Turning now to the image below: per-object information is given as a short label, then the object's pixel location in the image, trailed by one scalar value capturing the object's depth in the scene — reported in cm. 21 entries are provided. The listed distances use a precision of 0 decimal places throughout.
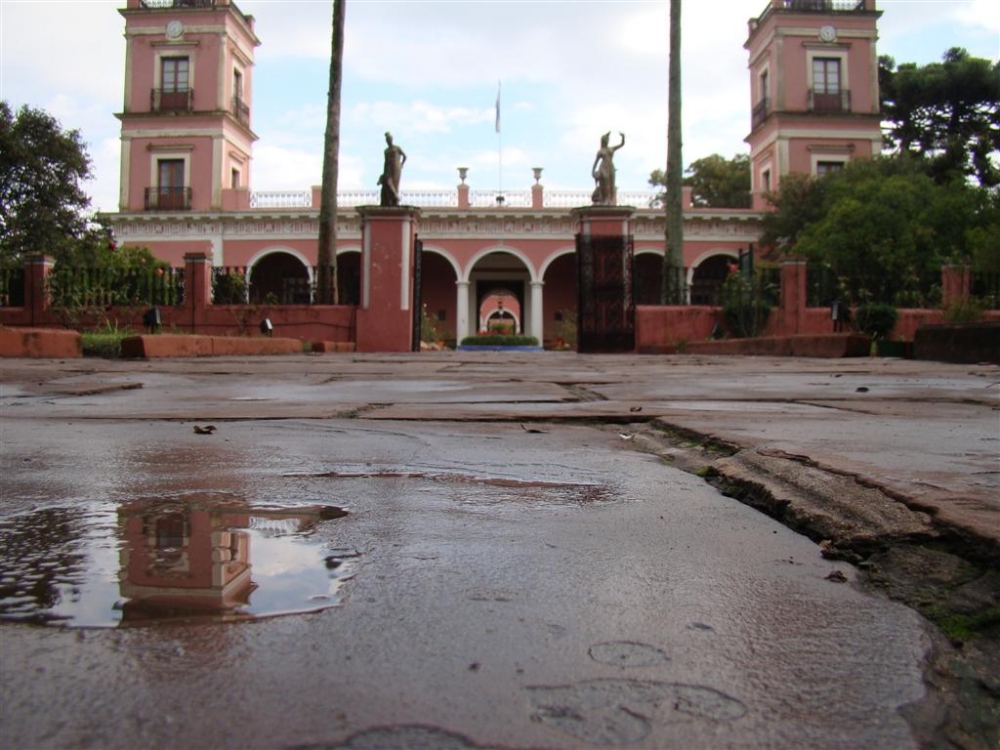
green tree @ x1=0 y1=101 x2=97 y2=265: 1700
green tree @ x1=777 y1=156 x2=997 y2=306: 2088
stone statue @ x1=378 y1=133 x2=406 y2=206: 1584
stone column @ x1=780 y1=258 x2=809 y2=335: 1342
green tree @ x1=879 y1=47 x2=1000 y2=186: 2955
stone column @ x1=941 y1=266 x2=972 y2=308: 1291
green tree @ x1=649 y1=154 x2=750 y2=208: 3481
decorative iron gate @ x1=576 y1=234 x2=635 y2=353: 1549
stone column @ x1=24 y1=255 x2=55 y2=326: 1282
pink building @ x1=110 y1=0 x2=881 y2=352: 2770
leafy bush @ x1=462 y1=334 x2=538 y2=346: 2462
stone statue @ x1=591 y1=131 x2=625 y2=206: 1708
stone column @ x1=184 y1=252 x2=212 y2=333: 1386
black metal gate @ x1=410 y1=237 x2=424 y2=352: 1588
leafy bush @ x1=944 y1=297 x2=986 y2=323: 991
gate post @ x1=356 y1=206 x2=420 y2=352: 1513
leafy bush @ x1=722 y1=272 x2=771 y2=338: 1391
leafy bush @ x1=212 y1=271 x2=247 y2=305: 1436
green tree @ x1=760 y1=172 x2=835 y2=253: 2573
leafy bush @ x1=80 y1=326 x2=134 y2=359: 802
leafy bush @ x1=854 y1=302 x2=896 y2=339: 1050
